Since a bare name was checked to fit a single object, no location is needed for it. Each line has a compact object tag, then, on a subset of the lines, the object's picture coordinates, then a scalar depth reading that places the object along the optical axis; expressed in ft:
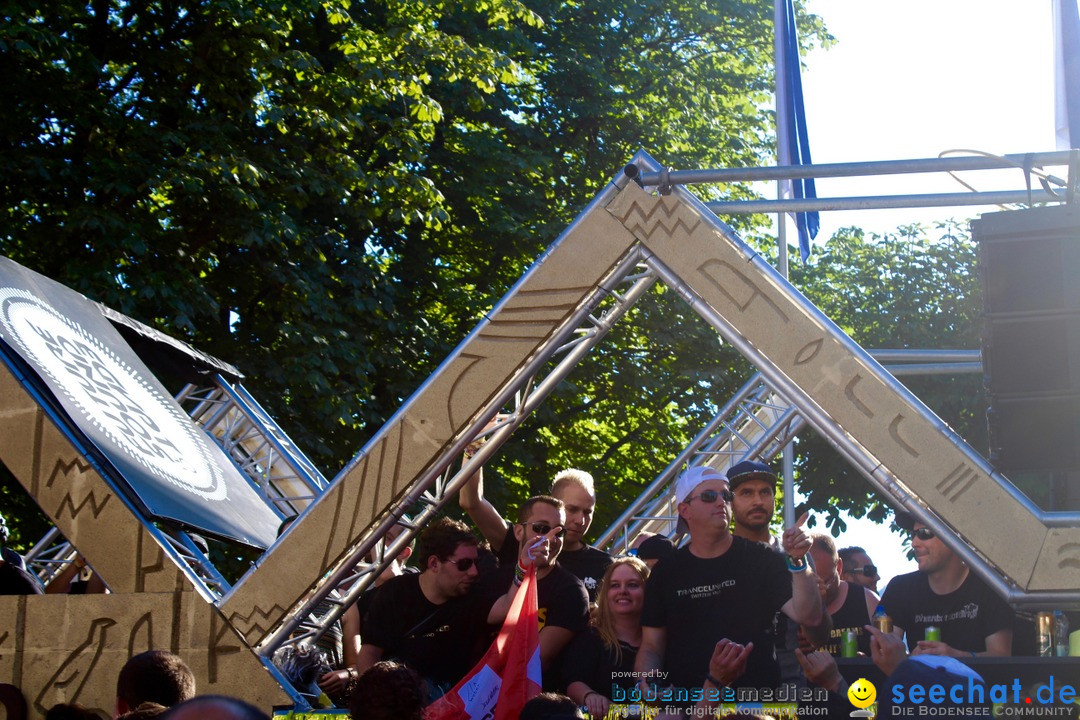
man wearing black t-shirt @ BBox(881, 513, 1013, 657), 18.86
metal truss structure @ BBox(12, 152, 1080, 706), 16.90
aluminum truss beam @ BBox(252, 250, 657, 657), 19.94
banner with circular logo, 21.18
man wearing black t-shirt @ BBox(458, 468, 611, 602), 21.42
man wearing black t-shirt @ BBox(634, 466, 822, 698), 17.06
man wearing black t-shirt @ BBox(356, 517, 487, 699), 19.22
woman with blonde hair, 18.04
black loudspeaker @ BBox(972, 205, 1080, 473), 16.75
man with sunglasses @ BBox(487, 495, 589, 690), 18.70
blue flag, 40.19
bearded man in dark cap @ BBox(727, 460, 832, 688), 20.31
